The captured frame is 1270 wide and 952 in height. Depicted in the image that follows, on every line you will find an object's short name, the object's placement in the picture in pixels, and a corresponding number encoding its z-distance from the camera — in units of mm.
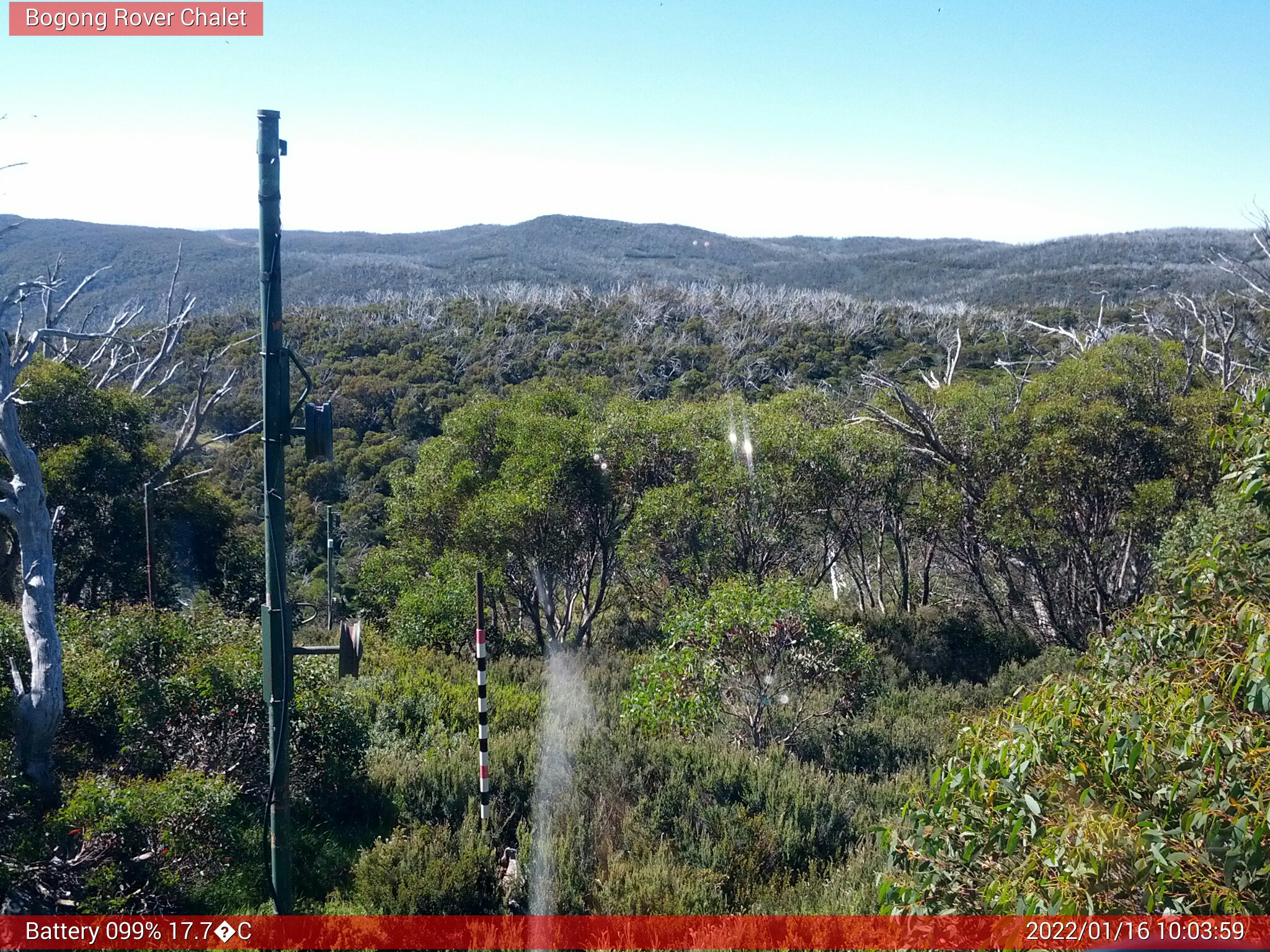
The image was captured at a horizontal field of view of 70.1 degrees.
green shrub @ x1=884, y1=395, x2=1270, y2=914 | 2527
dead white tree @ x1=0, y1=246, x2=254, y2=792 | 5855
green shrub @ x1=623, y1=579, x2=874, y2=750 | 7695
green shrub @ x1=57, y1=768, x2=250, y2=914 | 5148
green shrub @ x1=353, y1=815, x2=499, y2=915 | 5020
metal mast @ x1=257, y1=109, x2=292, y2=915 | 4258
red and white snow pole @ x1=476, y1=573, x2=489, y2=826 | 5914
